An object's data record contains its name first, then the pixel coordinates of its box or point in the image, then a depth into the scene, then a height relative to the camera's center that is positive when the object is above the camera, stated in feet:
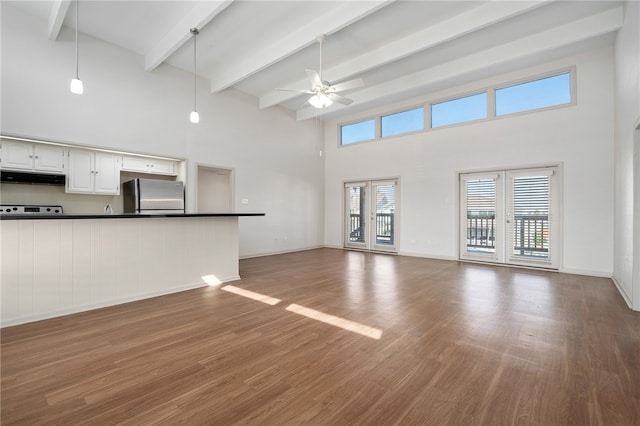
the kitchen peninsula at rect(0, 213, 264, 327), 9.50 -1.85
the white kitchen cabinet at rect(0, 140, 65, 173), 13.74 +2.74
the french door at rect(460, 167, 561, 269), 18.15 -0.30
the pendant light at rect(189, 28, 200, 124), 14.29 +8.87
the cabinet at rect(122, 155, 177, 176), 17.65 +2.99
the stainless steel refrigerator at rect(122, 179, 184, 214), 16.89 +0.98
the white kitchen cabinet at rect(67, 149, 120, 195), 15.64 +2.21
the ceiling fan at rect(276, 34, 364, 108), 14.25 +6.29
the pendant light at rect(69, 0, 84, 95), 10.62 +4.62
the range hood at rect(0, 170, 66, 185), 13.48 +1.66
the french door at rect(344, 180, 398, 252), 25.48 -0.24
